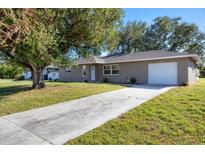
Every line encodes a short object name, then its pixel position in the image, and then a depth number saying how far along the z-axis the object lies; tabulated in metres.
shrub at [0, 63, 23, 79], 26.25
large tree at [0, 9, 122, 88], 6.54
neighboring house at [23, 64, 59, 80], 22.65
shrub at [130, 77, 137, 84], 13.92
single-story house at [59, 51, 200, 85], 12.01
